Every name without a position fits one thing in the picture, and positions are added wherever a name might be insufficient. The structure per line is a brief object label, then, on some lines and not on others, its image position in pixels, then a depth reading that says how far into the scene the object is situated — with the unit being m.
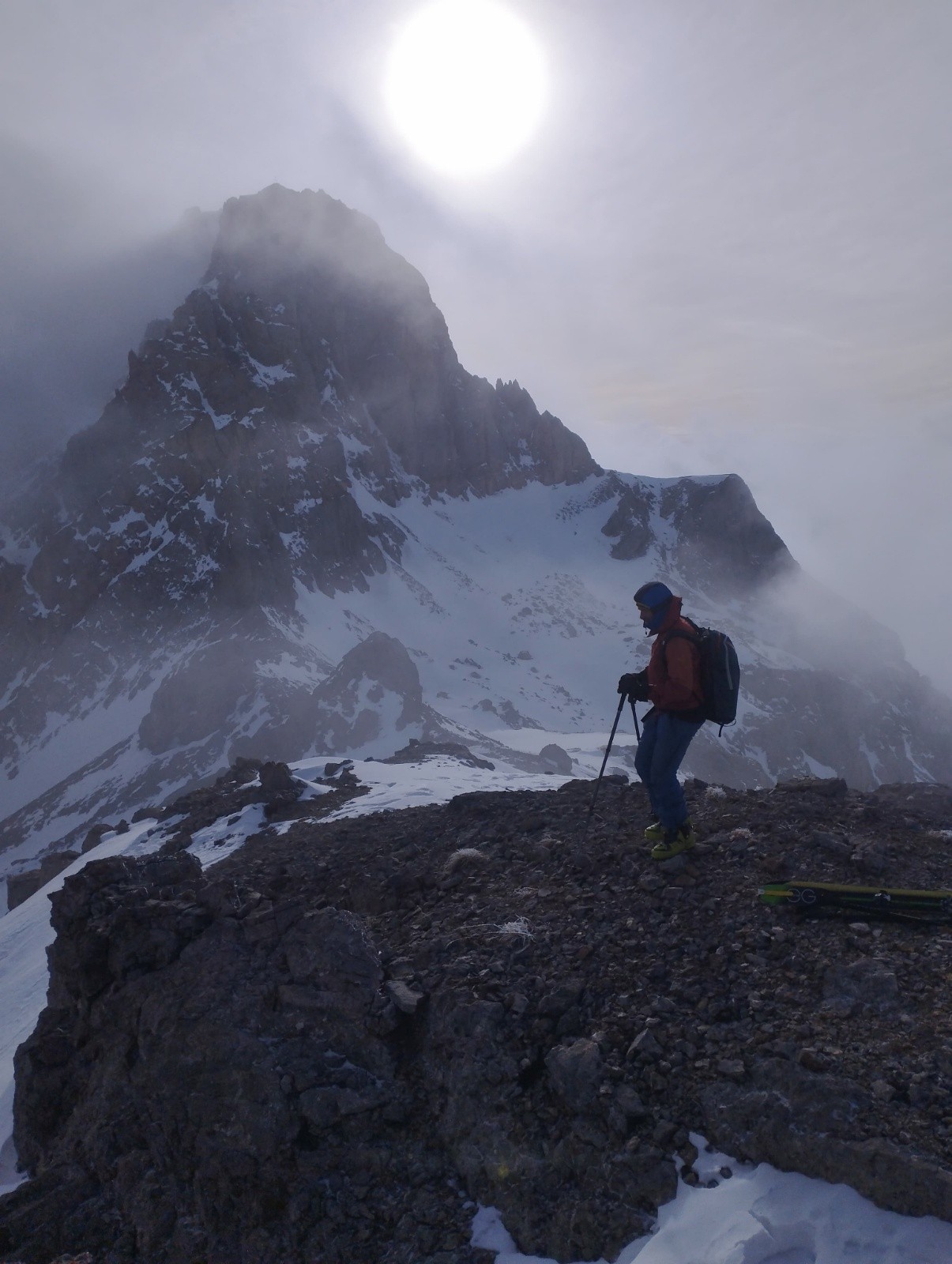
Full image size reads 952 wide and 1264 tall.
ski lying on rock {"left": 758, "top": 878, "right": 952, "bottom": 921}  5.79
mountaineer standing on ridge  7.16
